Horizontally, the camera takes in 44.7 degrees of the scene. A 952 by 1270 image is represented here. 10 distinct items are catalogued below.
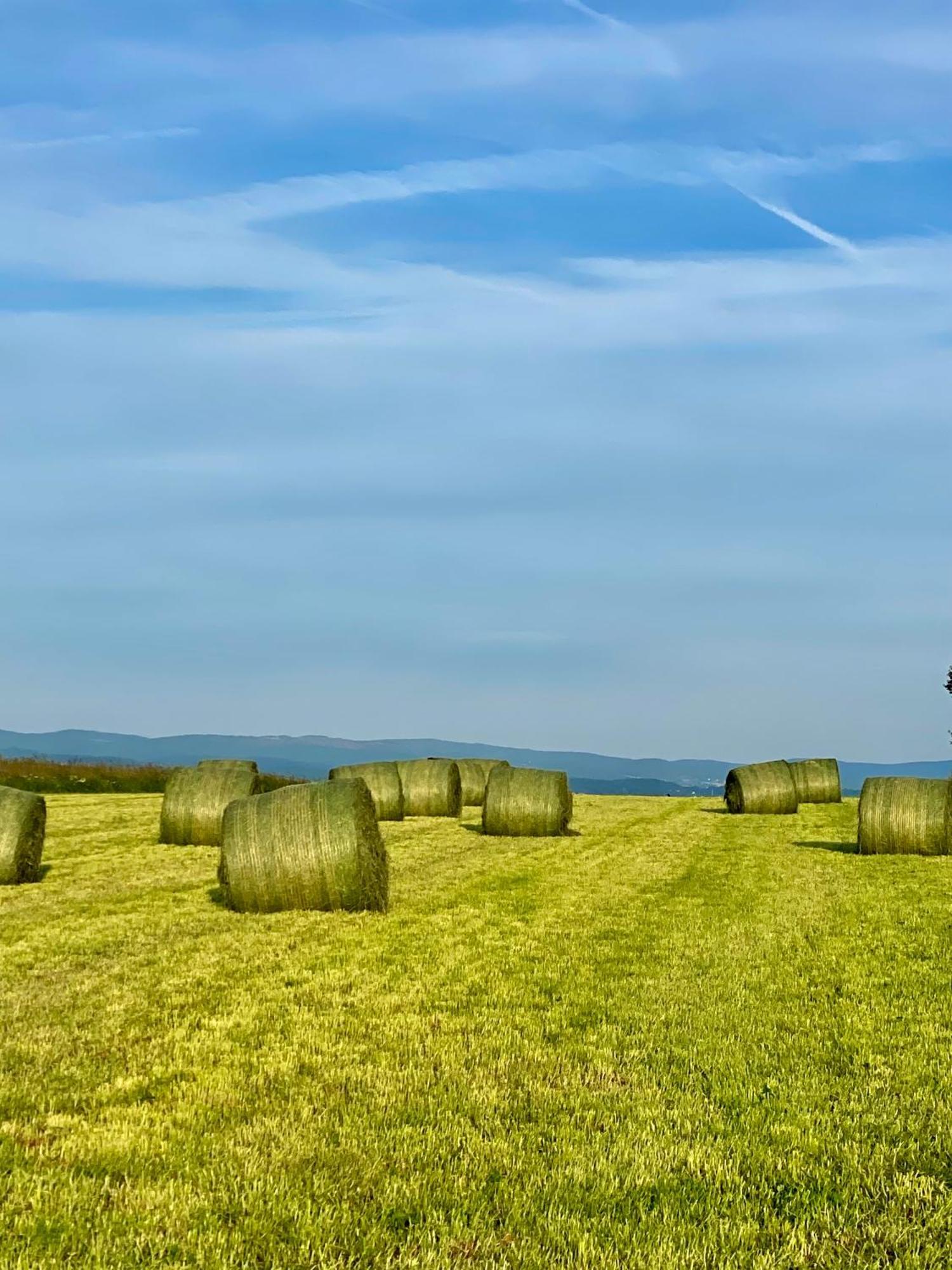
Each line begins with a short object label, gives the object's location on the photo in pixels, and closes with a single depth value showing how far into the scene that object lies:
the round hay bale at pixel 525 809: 25.42
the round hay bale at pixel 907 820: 21.22
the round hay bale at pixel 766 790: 34.22
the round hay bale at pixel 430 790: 31.03
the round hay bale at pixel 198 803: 23.27
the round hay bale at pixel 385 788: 29.72
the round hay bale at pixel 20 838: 17.41
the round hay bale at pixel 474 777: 35.97
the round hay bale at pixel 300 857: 14.11
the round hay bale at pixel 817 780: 38.56
